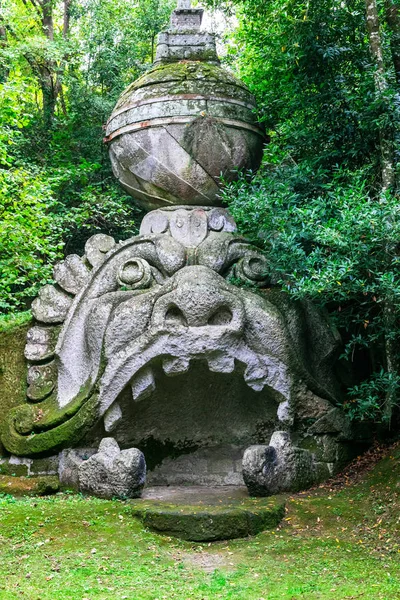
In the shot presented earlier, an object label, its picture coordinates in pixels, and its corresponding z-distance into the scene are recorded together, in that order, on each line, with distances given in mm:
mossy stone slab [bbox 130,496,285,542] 6051
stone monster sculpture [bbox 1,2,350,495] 7129
